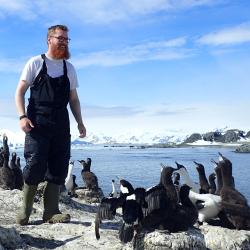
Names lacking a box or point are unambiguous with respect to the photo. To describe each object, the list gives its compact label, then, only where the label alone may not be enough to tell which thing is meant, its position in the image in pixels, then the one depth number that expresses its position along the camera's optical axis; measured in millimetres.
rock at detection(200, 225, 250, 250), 5169
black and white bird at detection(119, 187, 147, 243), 4289
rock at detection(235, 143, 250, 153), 59921
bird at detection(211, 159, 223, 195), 7018
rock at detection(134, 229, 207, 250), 4171
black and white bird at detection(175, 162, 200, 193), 8074
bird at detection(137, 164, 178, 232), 4455
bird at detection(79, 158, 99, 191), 10022
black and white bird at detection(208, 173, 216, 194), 9144
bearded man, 4670
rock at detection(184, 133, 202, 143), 97669
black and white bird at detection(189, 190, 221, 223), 6010
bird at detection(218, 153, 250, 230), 5726
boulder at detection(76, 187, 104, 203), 9398
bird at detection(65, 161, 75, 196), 9983
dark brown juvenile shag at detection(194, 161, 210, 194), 8662
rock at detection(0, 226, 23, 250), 4124
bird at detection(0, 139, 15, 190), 8657
